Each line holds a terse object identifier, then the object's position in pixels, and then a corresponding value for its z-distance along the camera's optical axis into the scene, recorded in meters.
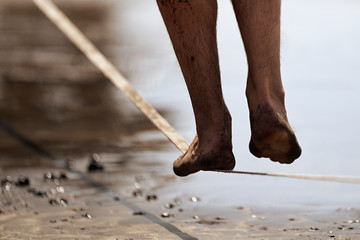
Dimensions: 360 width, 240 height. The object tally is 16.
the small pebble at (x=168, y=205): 8.03
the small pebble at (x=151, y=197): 8.33
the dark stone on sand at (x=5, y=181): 8.84
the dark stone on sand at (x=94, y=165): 9.45
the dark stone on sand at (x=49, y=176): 9.09
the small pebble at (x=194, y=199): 8.28
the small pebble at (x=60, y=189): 8.62
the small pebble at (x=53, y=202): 8.20
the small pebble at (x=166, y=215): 7.73
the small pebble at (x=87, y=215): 7.76
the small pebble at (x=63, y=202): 8.16
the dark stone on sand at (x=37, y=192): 8.48
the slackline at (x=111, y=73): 6.37
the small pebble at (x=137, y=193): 8.47
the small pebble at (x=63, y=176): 9.11
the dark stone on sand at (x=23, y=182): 8.81
